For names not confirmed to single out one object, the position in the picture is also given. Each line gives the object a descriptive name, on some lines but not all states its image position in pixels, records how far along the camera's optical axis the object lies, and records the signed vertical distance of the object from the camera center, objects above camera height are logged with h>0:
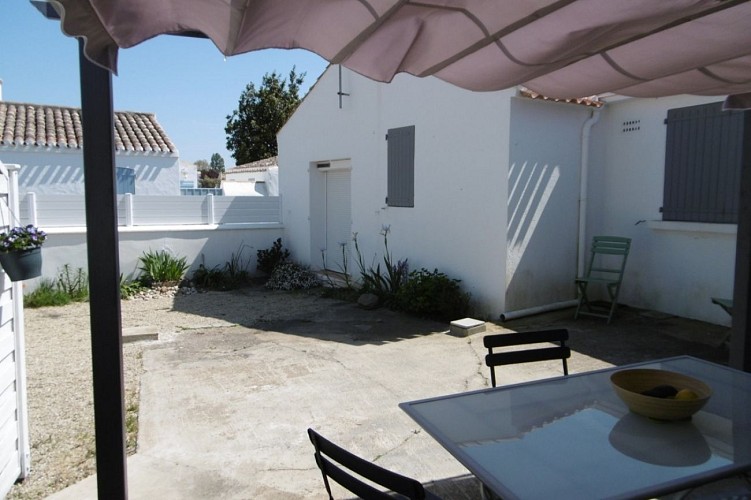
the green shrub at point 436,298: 7.45 -1.27
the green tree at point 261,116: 26.34 +4.73
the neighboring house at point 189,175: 33.59 +2.27
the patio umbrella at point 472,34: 1.77 +0.73
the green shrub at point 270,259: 11.52 -1.11
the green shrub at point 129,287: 9.62 -1.48
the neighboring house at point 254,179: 19.41 +1.21
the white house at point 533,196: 6.95 +0.20
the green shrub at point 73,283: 9.32 -1.35
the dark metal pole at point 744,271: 3.29 -0.38
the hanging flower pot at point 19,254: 3.06 -0.28
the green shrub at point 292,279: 10.41 -1.42
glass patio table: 1.65 -0.86
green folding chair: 7.00 -0.85
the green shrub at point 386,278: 8.48 -1.15
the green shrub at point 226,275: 10.59 -1.37
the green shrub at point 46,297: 8.74 -1.50
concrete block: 6.59 -1.49
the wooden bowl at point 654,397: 2.03 -0.77
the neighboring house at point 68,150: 13.44 +1.54
